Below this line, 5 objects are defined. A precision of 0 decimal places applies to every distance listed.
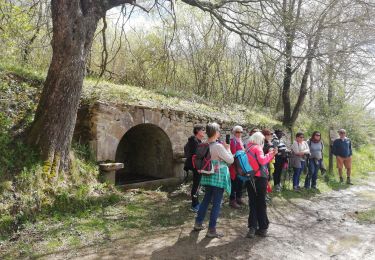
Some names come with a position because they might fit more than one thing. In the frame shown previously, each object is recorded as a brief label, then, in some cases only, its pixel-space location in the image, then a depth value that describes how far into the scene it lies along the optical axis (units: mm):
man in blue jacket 10258
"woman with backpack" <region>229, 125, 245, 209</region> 6035
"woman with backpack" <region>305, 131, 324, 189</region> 8953
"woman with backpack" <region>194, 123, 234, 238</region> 4562
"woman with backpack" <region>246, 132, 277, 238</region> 4711
